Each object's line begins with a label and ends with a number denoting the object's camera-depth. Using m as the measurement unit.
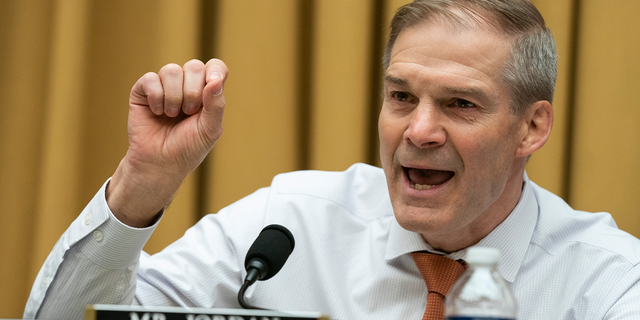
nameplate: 2.36
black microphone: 2.46
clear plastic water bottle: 2.35
